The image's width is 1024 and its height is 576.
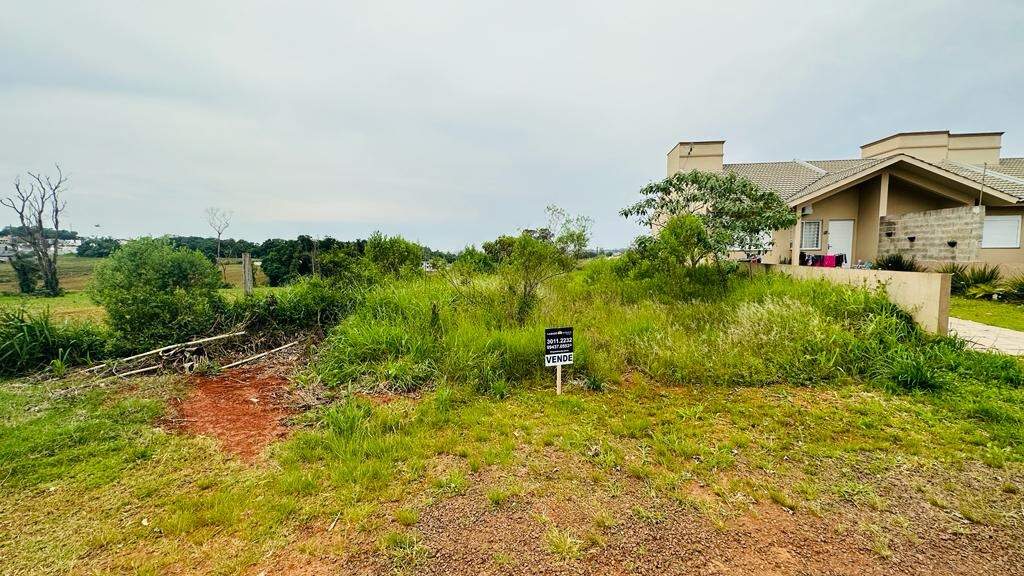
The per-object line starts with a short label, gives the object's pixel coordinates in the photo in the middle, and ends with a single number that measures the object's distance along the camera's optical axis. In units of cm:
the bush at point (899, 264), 1008
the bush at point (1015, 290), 769
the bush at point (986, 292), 800
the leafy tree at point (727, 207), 854
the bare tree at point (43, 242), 1900
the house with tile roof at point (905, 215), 973
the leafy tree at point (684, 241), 785
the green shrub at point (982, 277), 888
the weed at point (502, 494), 230
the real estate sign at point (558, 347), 402
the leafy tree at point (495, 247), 1273
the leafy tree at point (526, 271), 605
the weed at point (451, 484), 239
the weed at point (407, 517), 211
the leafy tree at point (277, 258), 1232
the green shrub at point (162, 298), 479
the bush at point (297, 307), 575
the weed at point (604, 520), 209
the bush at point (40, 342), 439
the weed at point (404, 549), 184
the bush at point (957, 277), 906
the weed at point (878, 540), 188
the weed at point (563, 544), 189
